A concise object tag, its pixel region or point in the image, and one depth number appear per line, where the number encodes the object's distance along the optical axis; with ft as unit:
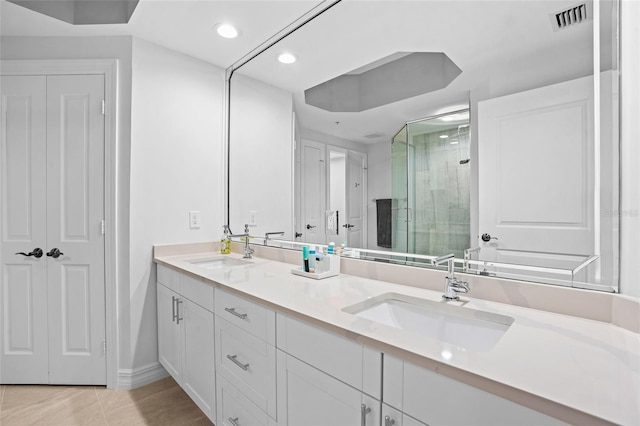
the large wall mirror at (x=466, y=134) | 3.13
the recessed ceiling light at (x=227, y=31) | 6.36
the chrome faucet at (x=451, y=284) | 3.57
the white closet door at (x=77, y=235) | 6.60
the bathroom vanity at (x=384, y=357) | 2.02
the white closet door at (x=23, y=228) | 6.47
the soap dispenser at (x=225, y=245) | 7.79
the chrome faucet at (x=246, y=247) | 7.22
